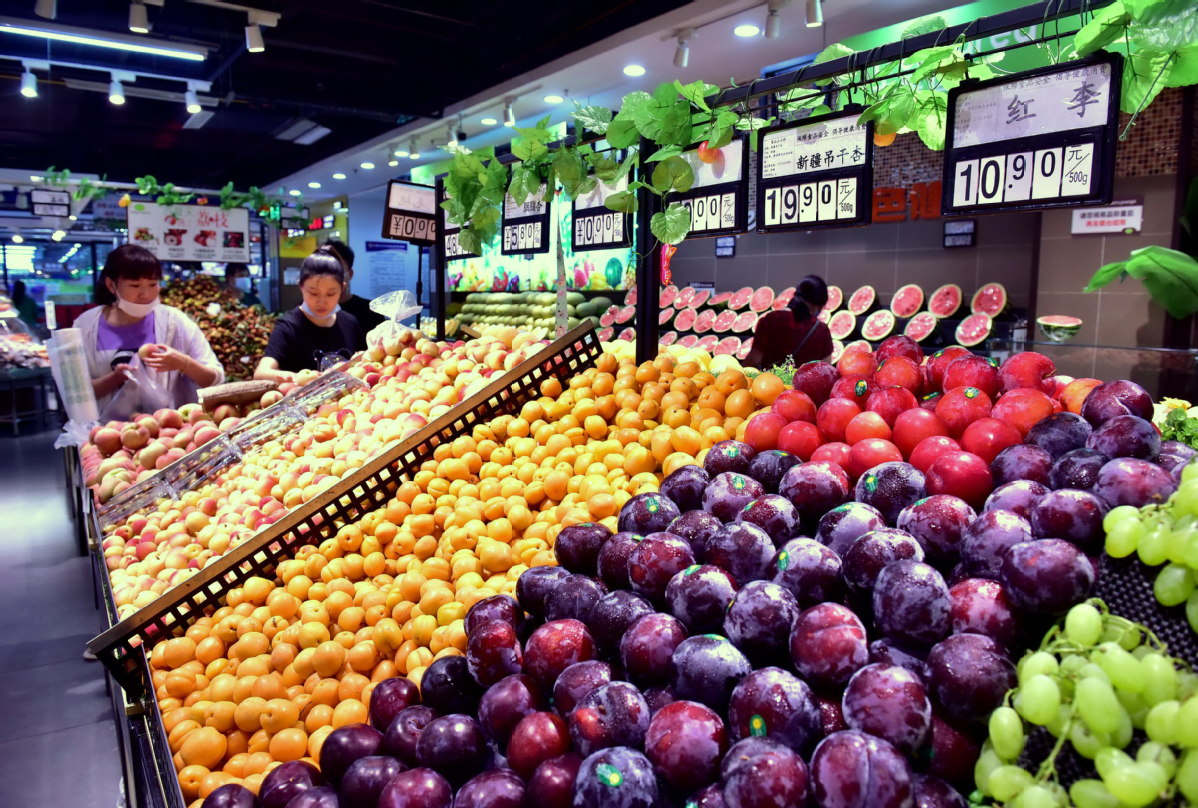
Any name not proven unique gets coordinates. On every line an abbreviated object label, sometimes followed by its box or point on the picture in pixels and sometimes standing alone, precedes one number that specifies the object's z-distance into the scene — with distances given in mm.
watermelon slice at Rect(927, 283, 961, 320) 5555
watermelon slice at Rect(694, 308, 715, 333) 6918
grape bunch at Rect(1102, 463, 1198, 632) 797
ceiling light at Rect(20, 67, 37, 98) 7564
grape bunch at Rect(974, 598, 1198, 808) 685
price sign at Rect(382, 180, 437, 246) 3613
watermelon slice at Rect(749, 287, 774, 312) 6672
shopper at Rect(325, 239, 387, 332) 5637
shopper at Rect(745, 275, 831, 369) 4219
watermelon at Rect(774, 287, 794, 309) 6349
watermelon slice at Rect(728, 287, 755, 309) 6855
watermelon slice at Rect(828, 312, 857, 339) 5996
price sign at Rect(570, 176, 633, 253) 2408
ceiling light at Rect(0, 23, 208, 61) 6258
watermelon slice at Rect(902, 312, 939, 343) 5469
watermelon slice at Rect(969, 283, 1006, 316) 5312
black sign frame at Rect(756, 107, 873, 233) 1892
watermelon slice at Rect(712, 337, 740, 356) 6094
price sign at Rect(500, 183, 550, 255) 2825
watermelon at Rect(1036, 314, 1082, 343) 4910
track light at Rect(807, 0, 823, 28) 4550
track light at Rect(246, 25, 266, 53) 6449
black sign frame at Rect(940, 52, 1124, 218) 1486
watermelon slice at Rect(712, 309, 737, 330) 6766
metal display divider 1715
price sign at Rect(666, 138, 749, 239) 2119
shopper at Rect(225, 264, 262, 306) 9430
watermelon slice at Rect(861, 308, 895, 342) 5715
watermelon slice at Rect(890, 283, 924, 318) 5797
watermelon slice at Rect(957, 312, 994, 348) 5172
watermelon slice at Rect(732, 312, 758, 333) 6543
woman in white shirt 3916
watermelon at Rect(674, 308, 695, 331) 7086
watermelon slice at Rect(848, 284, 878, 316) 6094
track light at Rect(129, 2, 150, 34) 5887
